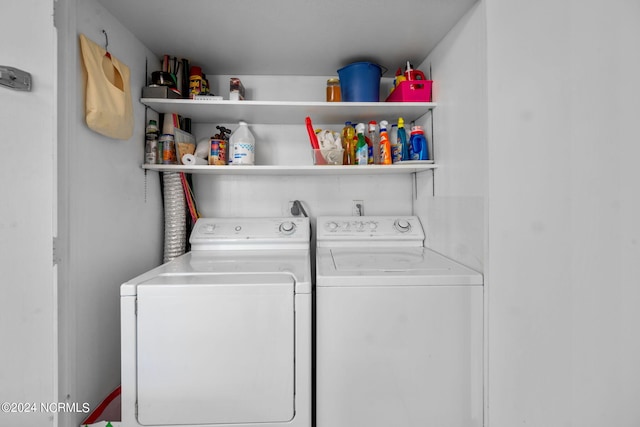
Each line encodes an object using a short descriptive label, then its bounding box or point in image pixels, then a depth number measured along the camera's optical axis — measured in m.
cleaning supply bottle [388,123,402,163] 1.78
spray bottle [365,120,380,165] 1.84
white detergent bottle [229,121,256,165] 1.72
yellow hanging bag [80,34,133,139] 1.17
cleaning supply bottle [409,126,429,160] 1.71
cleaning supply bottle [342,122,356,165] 1.80
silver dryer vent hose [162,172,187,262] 1.78
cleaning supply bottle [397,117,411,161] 1.77
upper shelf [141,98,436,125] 1.63
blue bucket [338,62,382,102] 1.73
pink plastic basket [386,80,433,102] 1.67
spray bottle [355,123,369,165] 1.74
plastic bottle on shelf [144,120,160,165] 1.63
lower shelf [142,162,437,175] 1.65
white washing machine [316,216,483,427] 1.12
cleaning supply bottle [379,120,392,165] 1.75
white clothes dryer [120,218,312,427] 1.06
